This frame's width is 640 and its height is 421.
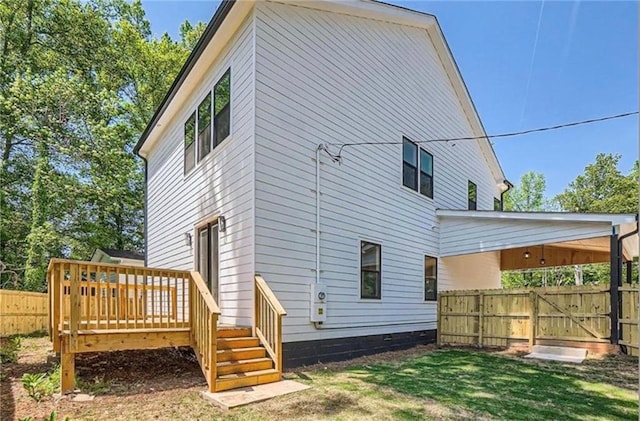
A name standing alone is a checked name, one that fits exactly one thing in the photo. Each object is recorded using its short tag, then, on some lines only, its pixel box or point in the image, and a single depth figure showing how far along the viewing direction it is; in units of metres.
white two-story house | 6.61
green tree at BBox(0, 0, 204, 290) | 15.83
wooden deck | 4.91
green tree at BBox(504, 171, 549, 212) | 32.62
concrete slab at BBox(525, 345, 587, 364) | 7.51
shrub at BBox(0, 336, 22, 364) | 6.81
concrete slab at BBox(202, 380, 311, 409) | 4.51
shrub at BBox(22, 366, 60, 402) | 4.68
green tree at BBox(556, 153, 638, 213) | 28.62
